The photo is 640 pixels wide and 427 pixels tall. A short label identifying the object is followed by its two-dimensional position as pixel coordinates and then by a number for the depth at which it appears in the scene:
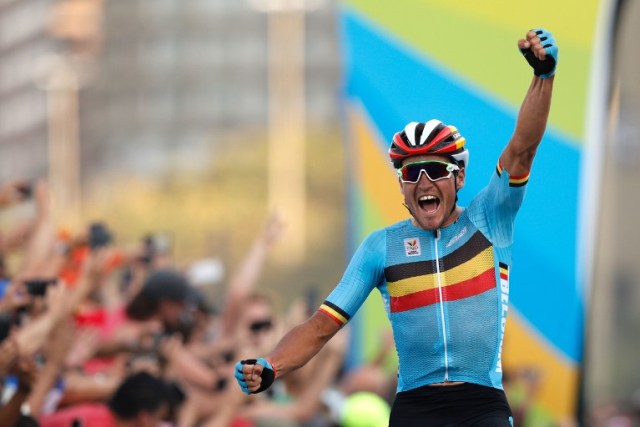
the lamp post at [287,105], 89.84
